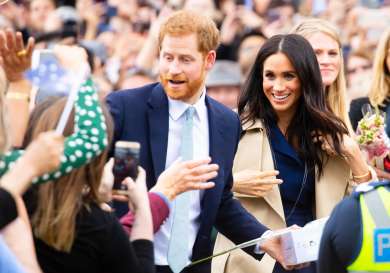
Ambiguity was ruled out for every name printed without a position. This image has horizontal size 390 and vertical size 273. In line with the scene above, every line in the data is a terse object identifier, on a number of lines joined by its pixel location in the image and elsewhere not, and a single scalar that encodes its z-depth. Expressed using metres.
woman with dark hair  12.68
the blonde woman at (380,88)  14.86
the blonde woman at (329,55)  13.87
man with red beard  11.28
